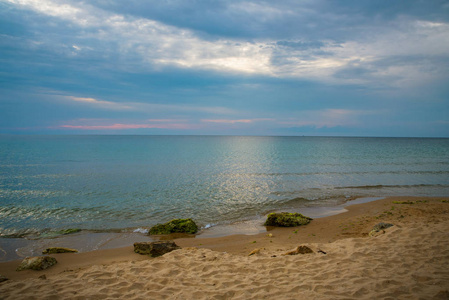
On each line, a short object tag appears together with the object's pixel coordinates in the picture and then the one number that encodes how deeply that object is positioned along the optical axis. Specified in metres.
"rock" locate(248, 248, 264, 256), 9.40
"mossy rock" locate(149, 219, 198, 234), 13.28
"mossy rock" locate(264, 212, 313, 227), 13.87
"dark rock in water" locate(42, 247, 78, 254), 10.62
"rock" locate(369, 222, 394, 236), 10.78
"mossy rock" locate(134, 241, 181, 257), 9.56
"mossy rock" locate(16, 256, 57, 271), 8.66
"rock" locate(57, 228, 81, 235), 13.39
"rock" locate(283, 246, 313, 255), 8.77
